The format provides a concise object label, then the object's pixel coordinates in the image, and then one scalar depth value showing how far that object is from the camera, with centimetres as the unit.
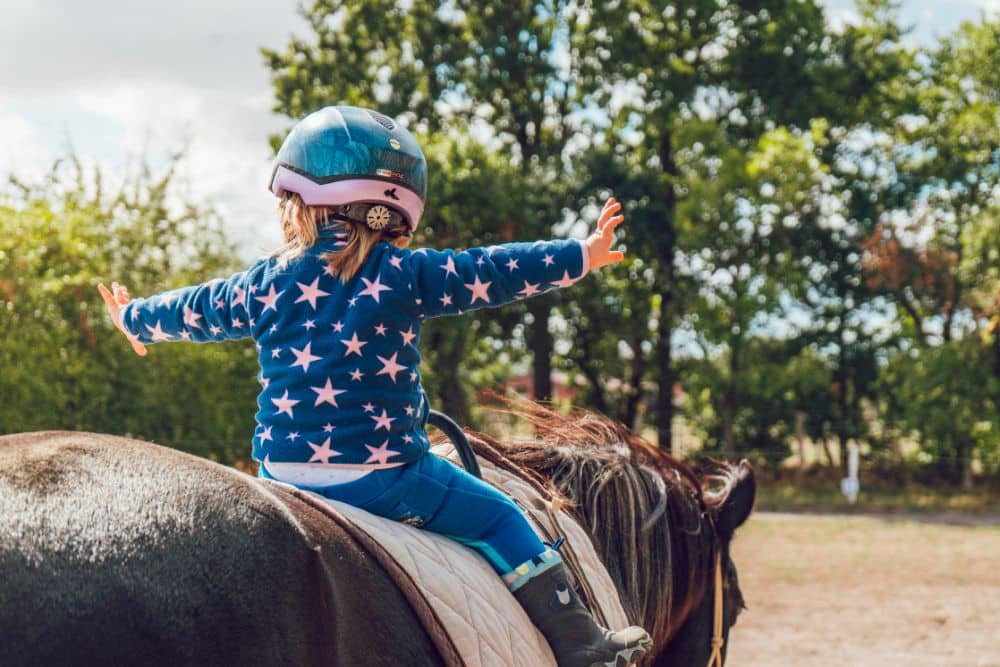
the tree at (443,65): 2456
